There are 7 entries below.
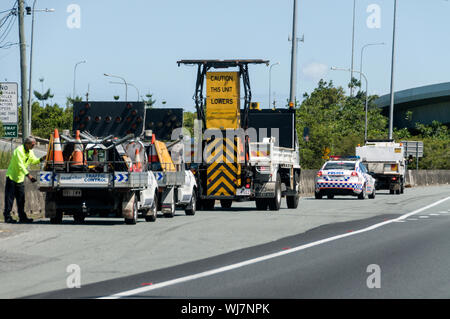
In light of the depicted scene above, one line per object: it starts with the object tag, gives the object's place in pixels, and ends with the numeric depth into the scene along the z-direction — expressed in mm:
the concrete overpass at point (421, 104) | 83875
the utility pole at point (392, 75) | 63088
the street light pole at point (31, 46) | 44844
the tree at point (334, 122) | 60438
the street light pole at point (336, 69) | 63375
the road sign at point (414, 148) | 70688
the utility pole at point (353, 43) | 92300
